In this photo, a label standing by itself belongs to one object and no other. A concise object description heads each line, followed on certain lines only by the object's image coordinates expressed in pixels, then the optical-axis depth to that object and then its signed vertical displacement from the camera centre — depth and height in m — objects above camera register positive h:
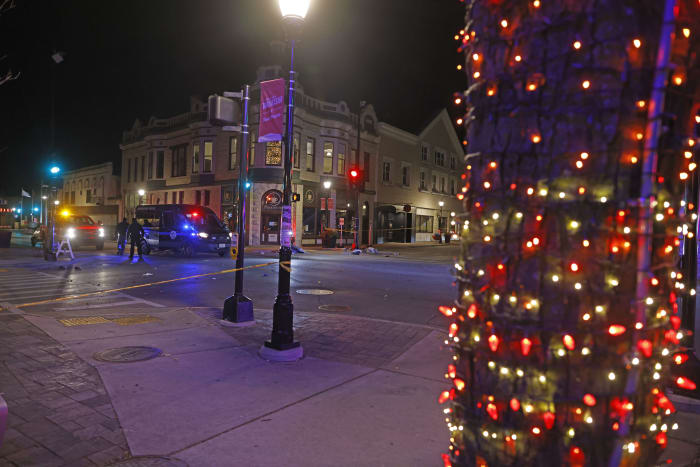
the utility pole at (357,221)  28.58 +0.41
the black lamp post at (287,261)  5.95 -0.48
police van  21.52 -0.39
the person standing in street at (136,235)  18.59 -0.55
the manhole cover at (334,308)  9.57 -1.66
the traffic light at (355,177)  27.80 +2.97
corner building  31.33 +4.25
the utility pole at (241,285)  7.91 -1.03
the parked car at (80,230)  23.59 -0.53
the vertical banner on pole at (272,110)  6.90 +1.70
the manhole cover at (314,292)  11.62 -1.64
